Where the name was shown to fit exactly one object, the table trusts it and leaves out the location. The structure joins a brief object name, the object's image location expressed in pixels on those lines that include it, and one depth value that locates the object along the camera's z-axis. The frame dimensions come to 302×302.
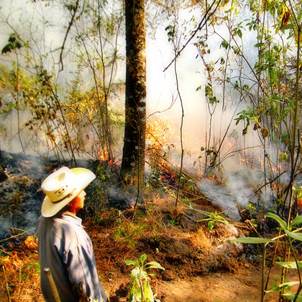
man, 2.68
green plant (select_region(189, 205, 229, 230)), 2.47
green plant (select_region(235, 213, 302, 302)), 1.24
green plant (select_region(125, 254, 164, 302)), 2.32
